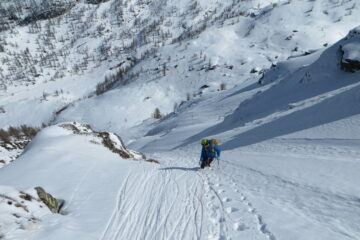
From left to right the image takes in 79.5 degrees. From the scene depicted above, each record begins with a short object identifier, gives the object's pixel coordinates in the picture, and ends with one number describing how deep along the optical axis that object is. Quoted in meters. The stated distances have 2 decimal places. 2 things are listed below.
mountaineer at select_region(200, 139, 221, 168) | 11.80
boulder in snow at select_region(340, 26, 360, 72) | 18.28
